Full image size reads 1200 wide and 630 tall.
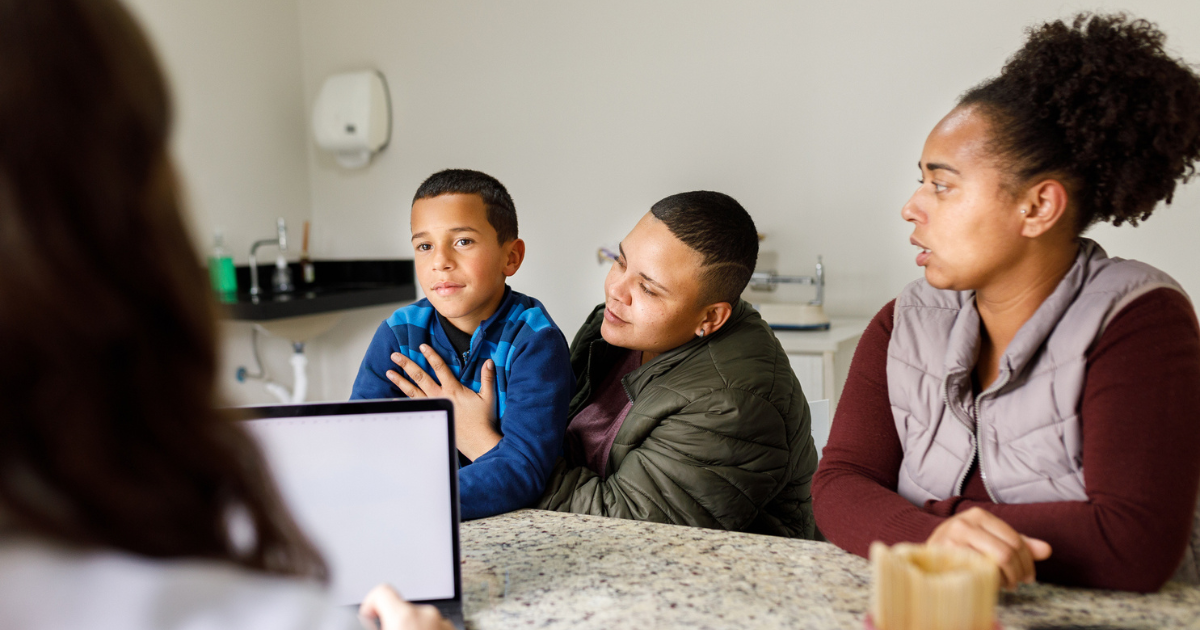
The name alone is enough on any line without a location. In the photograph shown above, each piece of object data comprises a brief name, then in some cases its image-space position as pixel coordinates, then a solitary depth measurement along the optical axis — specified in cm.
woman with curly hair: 85
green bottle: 331
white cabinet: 243
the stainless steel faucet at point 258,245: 353
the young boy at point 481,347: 121
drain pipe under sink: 350
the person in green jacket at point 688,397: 122
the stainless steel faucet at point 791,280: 278
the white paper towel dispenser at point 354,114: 362
